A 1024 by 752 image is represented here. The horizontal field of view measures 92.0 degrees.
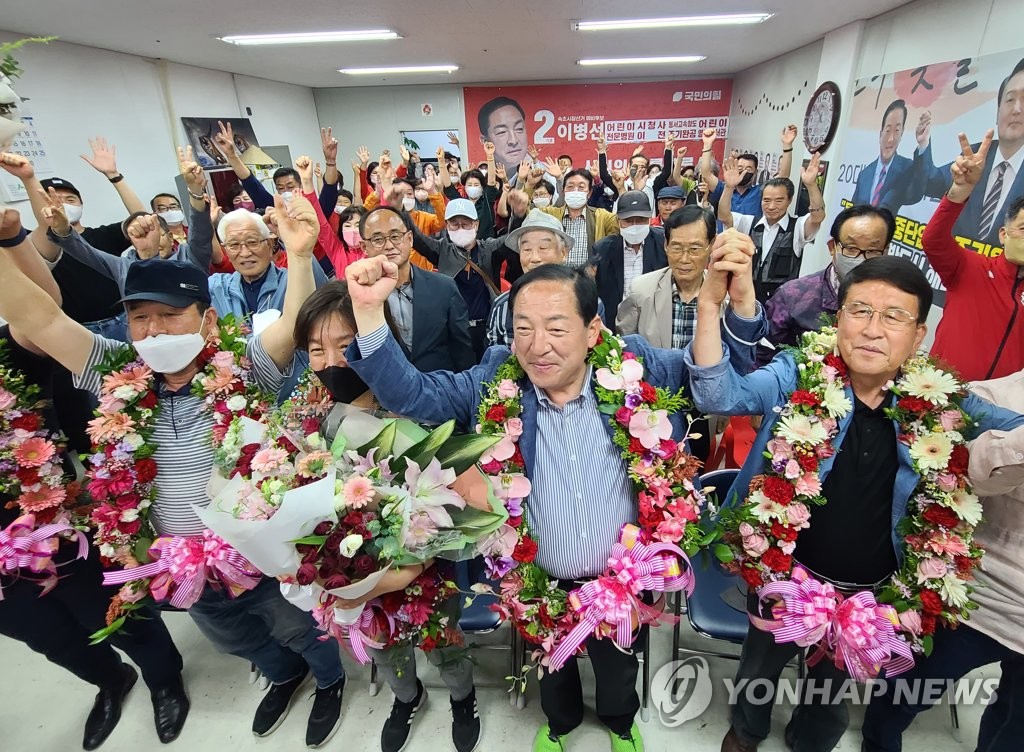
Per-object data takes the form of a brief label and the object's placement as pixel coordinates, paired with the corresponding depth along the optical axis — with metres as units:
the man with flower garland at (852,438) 1.44
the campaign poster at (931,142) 3.99
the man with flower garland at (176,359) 1.67
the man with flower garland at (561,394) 1.51
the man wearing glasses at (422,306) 2.62
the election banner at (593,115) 11.42
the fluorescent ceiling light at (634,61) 9.12
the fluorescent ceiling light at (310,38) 6.23
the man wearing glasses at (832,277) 2.52
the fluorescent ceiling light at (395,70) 8.89
